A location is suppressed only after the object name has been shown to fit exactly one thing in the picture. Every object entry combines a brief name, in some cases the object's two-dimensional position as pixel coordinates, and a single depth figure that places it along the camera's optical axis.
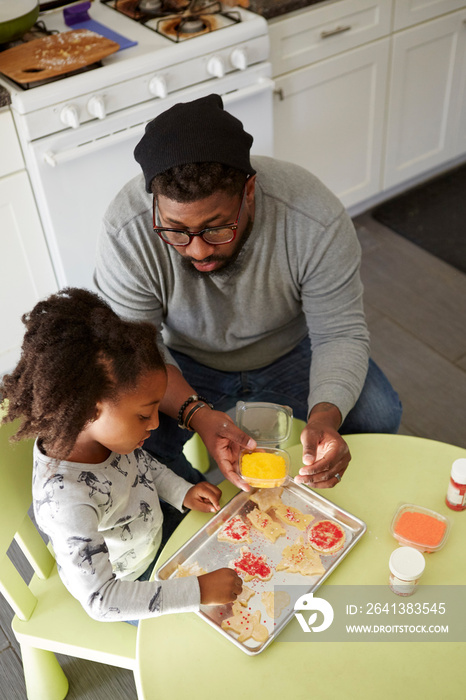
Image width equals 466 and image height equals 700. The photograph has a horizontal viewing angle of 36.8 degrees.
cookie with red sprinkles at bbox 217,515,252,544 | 1.18
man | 1.28
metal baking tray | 1.07
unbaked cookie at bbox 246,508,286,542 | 1.18
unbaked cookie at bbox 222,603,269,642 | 1.04
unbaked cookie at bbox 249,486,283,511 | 1.23
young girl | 1.06
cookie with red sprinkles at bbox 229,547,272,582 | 1.12
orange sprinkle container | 1.13
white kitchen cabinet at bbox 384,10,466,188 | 2.61
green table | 0.98
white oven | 1.90
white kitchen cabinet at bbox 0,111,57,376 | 1.96
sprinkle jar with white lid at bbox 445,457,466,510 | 1.15
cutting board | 1.88
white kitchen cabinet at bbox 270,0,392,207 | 2.30
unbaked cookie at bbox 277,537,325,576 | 1.12
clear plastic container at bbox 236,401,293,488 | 1.22
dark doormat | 2.80
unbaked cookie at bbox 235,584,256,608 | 1.09
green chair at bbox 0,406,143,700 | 1.21
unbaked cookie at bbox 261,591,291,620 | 1.07
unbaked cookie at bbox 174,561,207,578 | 1.14
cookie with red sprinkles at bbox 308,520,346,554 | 1.15
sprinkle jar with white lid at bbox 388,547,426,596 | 1.05
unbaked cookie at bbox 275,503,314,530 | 1.20
